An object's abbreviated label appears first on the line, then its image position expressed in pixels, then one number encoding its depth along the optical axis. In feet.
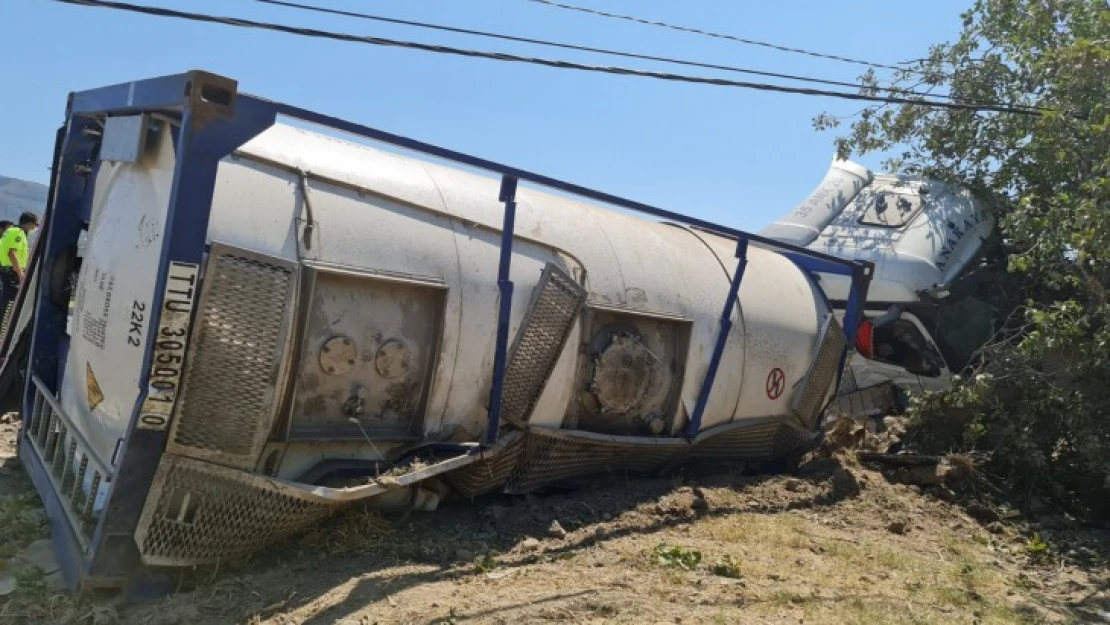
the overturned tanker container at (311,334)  14.55
